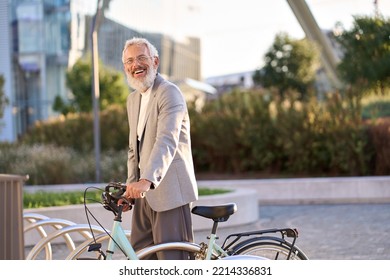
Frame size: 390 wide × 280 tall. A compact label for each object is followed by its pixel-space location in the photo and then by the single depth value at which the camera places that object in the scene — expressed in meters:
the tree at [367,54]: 15.52
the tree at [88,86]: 36.47
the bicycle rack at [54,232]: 5.25
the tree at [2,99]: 27.56
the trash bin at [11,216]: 4.08
